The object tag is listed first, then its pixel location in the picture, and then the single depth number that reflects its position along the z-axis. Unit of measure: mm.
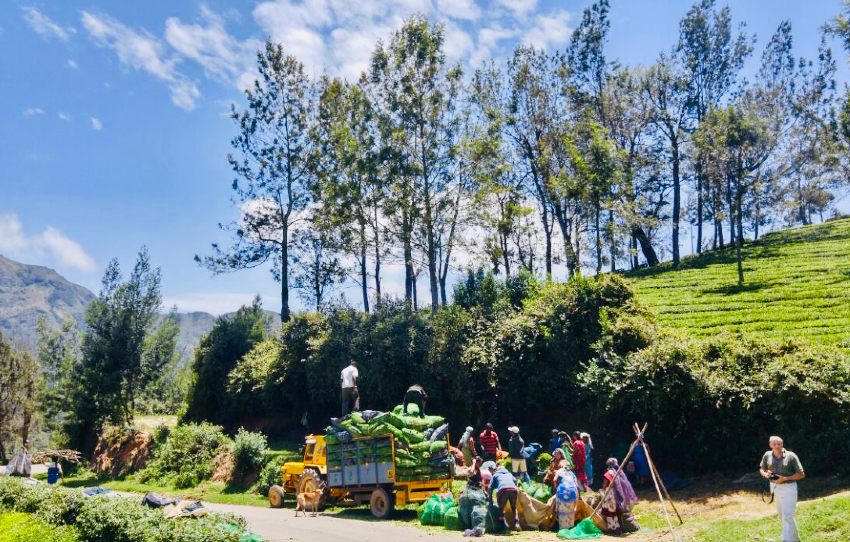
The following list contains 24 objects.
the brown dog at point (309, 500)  17484
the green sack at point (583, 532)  12688
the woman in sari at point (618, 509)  13195
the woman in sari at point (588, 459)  17172
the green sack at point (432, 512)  14602
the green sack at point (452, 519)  14086
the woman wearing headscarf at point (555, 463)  15467
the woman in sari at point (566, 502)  13328
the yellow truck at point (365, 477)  15844
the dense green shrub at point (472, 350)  21797
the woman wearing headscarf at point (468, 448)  19797
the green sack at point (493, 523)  13500
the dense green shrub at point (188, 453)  27078
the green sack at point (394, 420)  16062
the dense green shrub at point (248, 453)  24234
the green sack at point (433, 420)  16677
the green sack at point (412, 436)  15977
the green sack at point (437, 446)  16109
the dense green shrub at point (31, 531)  15159
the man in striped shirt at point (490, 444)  19578
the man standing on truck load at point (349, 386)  21281
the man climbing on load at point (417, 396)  18688
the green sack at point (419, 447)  15961
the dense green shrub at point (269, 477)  21516
